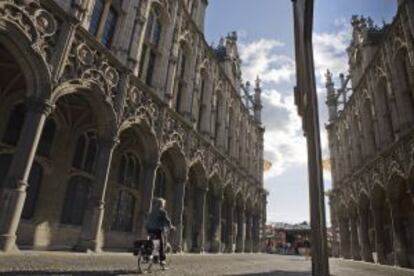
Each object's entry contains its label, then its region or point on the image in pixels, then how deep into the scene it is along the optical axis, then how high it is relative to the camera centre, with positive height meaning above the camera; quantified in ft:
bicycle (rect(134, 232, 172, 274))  22.20 -0.98
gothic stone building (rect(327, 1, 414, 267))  57.11 +20.63
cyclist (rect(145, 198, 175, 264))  24.39 +1.16
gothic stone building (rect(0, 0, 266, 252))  29.48 +15.03
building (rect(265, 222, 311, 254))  164.14 +7.48
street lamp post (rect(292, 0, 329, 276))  6.09 +1.80
